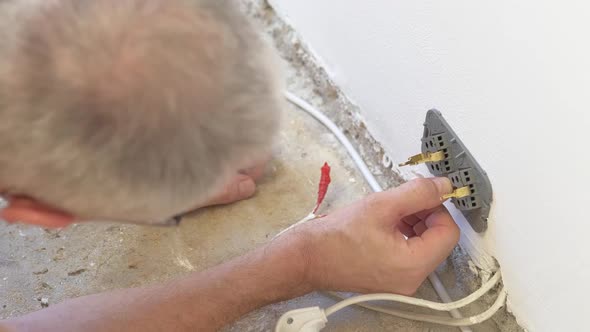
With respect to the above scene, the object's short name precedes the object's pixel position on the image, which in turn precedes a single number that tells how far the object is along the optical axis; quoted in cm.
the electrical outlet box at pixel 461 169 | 73
